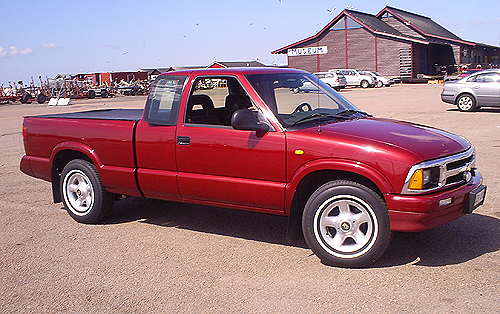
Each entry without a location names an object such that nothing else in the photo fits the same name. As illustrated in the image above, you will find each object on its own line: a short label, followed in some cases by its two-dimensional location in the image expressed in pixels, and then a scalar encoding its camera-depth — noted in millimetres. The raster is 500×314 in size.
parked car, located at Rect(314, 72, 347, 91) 40906
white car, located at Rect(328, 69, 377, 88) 44406
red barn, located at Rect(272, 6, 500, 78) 53094
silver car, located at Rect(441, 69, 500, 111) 18062
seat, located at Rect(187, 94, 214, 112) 5633
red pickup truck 4457
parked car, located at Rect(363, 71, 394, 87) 44844
